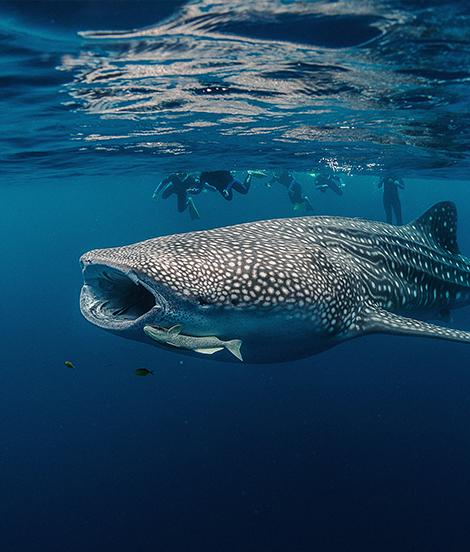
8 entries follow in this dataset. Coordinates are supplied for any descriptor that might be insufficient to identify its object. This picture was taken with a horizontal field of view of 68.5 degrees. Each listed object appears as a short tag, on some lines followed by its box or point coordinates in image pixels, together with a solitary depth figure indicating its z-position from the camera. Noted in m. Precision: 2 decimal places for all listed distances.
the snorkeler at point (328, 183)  22.58
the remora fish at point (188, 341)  2.56
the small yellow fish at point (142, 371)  3.43
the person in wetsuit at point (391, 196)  21.56
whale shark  2.77
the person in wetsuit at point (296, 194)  20.61
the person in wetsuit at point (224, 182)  17.55
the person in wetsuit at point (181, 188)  17.67
